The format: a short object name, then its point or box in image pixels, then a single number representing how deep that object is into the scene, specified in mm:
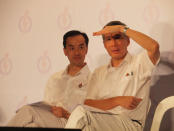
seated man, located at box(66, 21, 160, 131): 4592
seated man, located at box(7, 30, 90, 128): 4925
